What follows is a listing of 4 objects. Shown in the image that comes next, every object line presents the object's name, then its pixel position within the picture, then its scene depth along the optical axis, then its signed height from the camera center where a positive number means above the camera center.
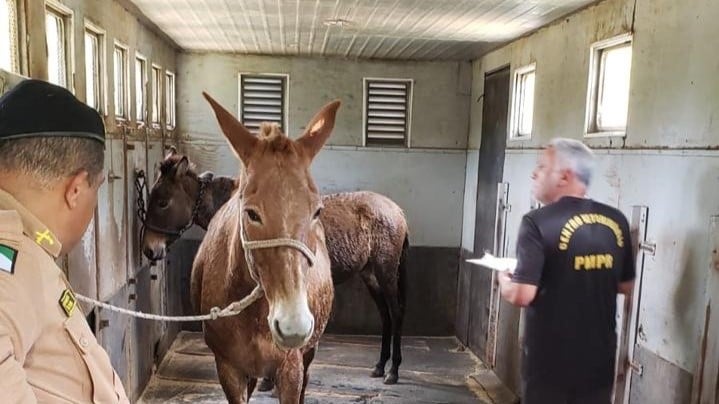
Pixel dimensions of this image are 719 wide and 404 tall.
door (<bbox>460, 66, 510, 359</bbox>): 4.41 -0.37
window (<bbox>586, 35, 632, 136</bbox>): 2.72 +0.37
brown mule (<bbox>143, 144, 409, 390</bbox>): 3.69 -0.64
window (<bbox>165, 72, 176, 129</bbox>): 4.72 +0.36
